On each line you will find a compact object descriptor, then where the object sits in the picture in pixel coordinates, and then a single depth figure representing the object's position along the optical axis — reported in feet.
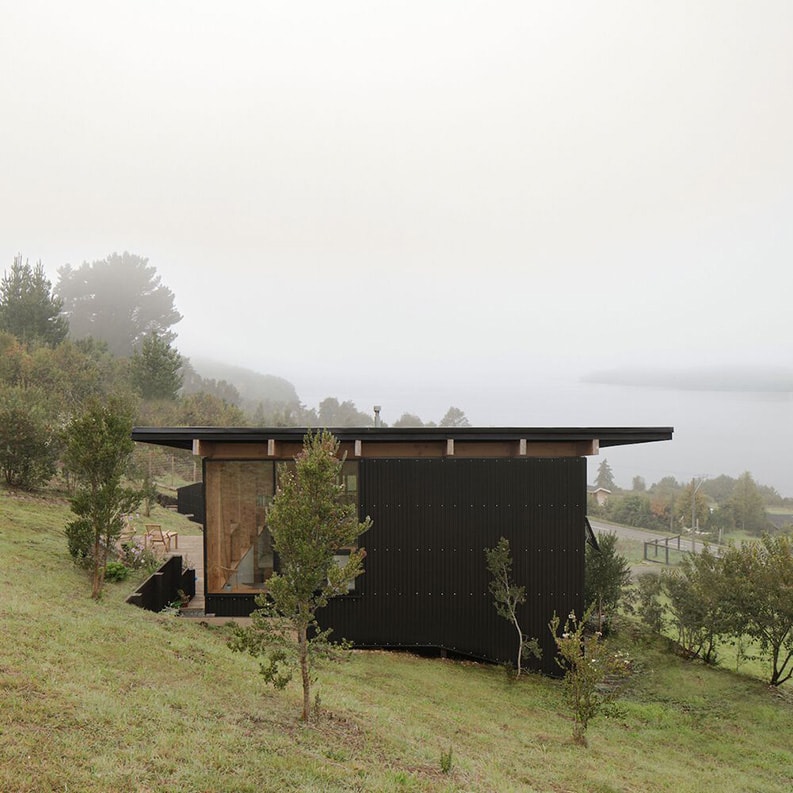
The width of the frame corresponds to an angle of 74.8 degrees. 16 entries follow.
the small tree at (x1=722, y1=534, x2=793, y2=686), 39.78
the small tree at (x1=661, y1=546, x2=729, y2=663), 43.37
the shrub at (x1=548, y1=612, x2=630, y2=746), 25.79
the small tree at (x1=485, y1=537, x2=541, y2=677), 36.78
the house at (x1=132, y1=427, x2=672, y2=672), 38.42
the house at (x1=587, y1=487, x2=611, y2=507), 232.49
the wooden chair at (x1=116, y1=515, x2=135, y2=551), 47.61
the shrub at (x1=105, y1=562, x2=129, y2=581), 40.77
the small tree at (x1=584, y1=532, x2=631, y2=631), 52.16
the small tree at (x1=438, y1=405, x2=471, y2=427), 360.81
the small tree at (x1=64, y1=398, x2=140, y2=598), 34.37
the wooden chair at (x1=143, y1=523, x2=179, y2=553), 51.51
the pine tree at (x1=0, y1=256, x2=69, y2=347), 140.87
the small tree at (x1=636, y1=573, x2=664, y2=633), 53.11
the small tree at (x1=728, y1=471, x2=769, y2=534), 213.25
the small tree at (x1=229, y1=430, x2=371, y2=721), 21.03
